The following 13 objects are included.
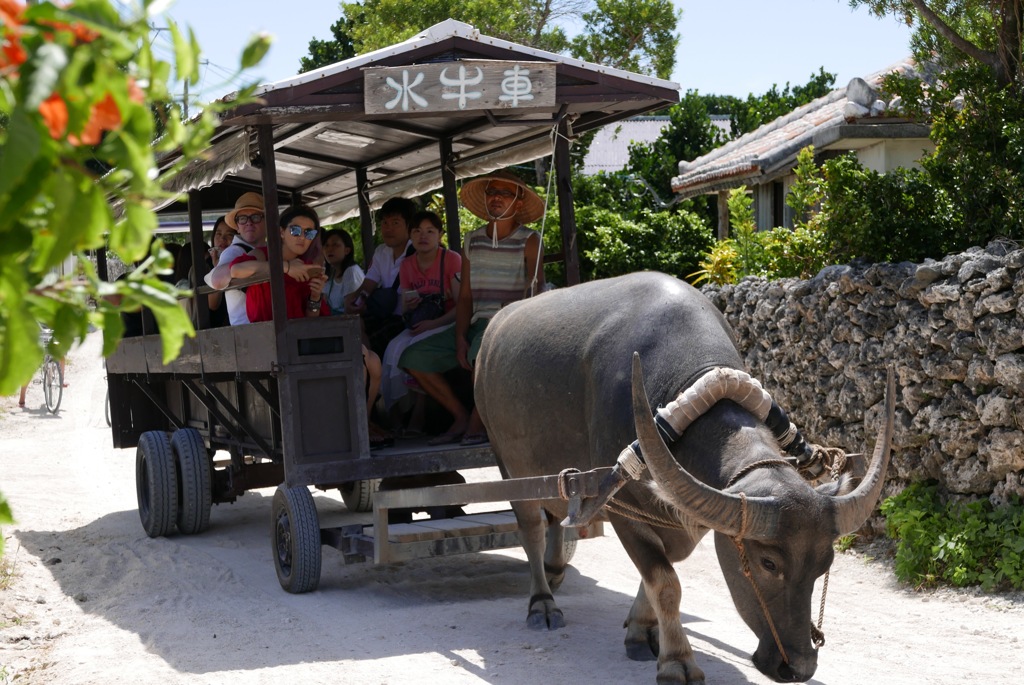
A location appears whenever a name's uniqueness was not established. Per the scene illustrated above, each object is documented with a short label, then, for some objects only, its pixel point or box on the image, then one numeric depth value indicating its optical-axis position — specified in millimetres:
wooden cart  5598
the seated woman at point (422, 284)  6859
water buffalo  3598
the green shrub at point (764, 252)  8680
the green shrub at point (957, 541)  5934
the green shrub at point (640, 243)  14711
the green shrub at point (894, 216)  7316
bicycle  17469
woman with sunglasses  6531
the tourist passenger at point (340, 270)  7480
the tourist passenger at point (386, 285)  7211
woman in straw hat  6449
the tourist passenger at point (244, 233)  6934
